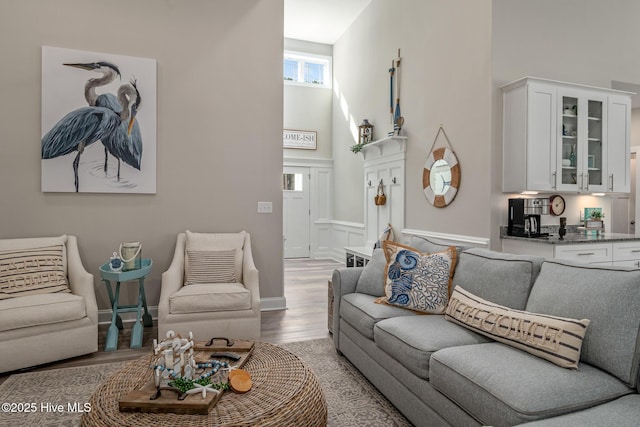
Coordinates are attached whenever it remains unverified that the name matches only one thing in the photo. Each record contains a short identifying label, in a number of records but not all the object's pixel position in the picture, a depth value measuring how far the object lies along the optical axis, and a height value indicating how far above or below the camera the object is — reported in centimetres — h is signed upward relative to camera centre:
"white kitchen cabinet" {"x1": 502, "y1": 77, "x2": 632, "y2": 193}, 362 +71
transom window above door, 792 +289
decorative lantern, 620 +122
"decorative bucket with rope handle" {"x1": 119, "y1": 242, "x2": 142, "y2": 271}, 338 -45
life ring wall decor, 425 +35
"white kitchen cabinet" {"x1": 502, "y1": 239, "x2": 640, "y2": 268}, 340 -40
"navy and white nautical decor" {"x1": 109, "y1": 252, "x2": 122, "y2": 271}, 325 -51
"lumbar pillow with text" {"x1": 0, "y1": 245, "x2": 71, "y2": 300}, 294 -55
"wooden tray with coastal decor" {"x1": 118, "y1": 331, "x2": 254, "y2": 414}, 146 -75
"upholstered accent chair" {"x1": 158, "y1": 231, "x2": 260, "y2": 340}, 301 -71
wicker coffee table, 141 -78
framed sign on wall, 787 +139
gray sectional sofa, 143 -69
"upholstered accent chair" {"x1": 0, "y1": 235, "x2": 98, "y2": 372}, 265 -73
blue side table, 313 -85
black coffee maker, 367 -12
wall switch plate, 423 -2
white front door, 802 -13
